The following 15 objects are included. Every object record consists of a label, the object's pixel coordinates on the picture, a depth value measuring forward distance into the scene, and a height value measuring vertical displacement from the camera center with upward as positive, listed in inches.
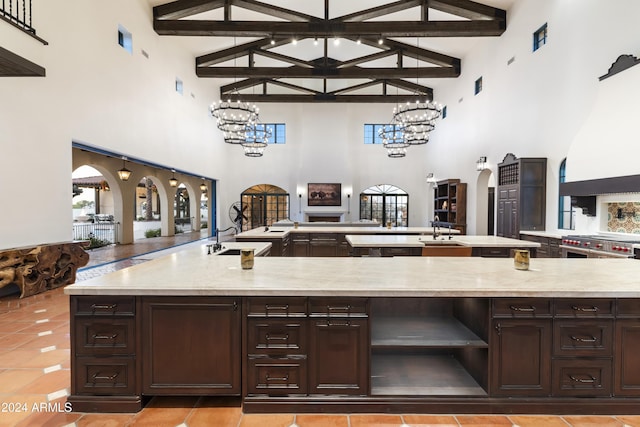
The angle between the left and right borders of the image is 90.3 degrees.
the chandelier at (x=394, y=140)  413.4 +93.2
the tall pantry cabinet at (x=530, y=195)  270.7 +12.1
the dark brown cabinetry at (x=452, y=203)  427.5 +9.3
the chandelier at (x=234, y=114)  315.9 +97.5
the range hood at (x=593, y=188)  163.5 +12.0
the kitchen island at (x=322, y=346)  78.4 -34.6
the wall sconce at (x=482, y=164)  363.3 +52.4
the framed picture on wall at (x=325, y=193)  584.7 +28.6
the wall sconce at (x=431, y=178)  523.3 +51.1
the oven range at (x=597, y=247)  162.0 -20.9
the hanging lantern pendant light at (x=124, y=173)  385.4 +42.5
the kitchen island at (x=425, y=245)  179.9 -20.5
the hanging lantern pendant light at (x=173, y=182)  500.1 +41.5
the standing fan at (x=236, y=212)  603.6 -7.1
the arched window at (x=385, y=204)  616.7 +9.2
